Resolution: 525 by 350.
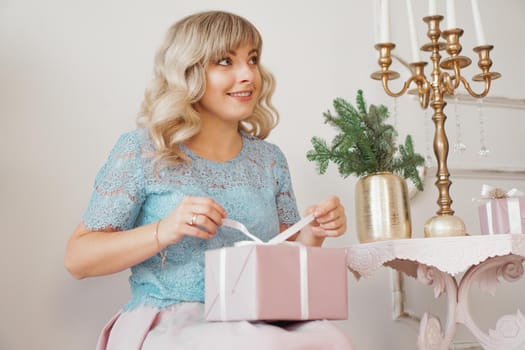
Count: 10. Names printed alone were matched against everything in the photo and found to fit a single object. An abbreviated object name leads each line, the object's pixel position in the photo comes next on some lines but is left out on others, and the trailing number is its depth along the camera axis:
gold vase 1.55
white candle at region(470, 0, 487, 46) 1.63
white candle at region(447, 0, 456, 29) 1.60
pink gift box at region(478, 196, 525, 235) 1.55
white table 1.34
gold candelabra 1.60
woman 1.21
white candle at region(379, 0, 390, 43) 1.60
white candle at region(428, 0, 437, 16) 1.64
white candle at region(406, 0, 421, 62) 1.69
